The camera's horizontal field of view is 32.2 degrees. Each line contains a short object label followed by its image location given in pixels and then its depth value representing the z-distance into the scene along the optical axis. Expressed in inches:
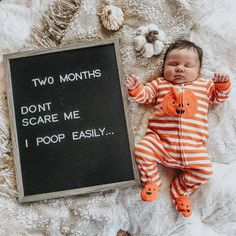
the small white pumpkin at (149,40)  46.2
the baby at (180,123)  43.6
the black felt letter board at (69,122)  44.9
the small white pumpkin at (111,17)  46.4
